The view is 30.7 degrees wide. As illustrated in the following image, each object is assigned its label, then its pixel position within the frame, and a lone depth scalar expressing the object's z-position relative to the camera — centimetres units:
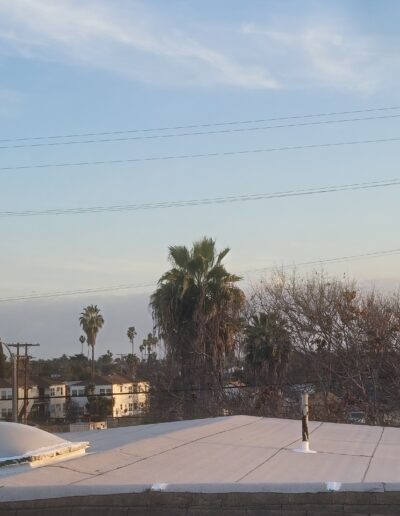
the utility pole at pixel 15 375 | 2491
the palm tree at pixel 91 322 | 9300
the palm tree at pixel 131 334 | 10850
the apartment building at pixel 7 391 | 5900
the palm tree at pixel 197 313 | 3034
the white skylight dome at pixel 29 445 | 878
